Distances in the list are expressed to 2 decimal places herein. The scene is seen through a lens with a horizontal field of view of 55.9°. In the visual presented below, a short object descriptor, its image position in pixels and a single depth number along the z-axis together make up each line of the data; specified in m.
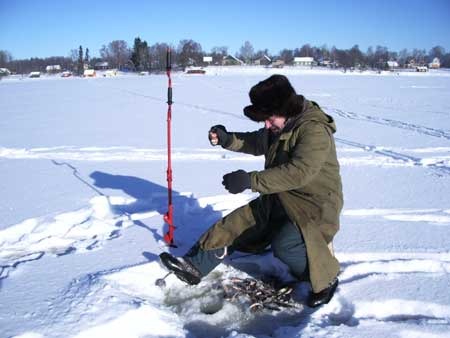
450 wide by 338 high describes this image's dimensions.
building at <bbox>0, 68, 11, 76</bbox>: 76.75
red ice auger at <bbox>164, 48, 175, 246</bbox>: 3.60
